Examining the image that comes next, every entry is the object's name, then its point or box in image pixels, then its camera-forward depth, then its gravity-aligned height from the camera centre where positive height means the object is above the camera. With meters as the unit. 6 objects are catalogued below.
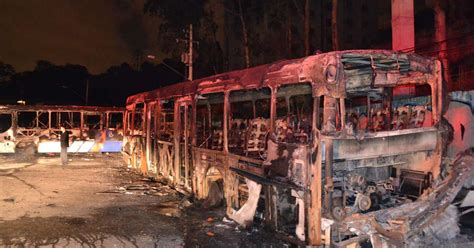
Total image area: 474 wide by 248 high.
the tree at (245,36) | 28.55 +6.27
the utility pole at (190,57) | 27.42 +4.48
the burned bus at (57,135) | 22.77 -0.44
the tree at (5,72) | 68.00 +8.88
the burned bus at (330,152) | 6.01 -0.43
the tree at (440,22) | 20.36 +4.90
